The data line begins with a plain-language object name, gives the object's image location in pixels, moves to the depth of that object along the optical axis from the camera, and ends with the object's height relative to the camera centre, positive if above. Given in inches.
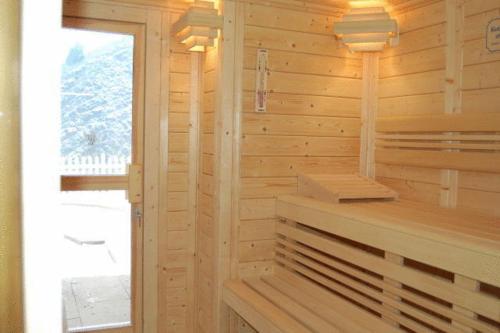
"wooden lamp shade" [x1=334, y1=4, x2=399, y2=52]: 133.6 +30.6
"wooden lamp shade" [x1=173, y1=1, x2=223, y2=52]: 132.4 +30.6
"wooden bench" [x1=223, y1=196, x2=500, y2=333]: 83.8 -26.0
